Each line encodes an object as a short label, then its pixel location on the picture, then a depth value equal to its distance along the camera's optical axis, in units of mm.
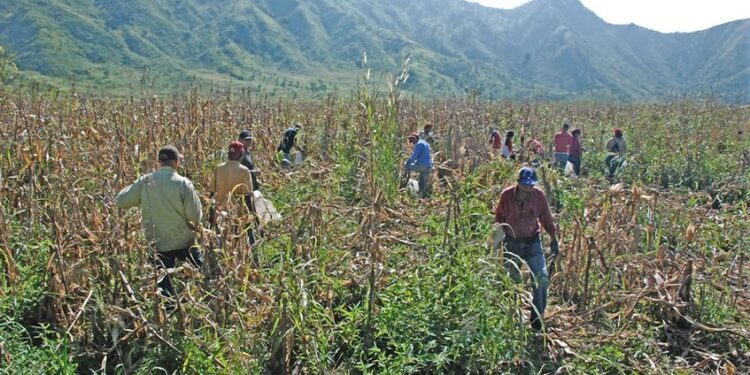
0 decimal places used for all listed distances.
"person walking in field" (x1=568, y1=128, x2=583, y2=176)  10734
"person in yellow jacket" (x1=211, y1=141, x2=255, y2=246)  5228
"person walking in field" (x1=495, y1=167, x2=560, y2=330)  4316
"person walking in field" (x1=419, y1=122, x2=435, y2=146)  9383
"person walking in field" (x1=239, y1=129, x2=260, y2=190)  5977
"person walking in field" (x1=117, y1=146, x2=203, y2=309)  4074
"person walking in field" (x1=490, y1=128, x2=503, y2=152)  10337
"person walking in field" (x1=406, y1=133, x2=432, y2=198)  7977
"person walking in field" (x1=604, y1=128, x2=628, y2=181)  10320
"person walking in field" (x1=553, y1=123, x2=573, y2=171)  10578
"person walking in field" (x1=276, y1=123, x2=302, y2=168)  9092
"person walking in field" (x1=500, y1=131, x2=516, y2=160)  9597
